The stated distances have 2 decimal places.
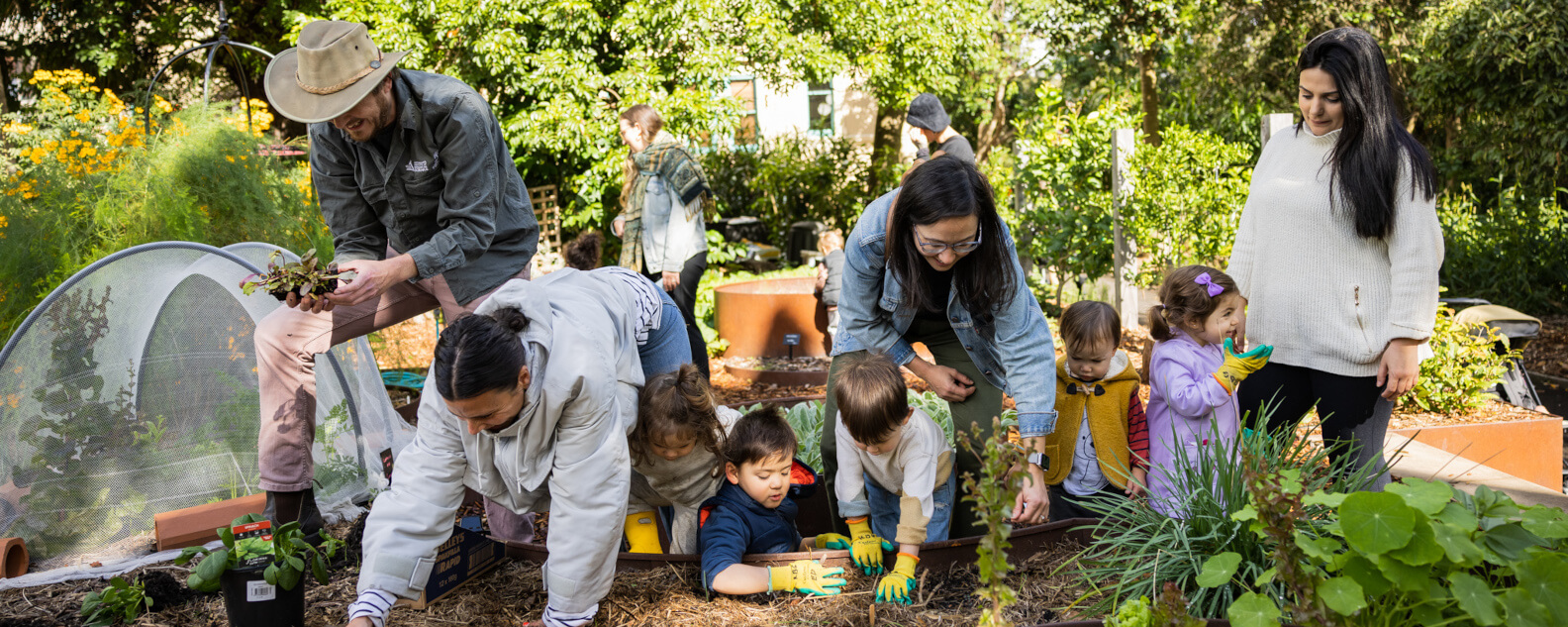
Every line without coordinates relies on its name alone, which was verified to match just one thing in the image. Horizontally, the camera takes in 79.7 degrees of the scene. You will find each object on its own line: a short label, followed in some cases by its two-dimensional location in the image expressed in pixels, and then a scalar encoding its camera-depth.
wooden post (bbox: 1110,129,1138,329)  6.80
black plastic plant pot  2.23
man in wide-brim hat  2.69
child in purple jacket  2.67
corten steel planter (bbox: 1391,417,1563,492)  4.25
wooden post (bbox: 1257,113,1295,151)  5.11
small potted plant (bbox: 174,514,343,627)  2.21
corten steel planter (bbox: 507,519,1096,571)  2.54
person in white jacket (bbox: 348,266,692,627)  2.08
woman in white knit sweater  2.46
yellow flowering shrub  4.38
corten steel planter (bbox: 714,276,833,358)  6.75
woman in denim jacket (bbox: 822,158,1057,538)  2.23
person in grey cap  5.28
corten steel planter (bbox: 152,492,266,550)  2.95
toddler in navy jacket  2.49
